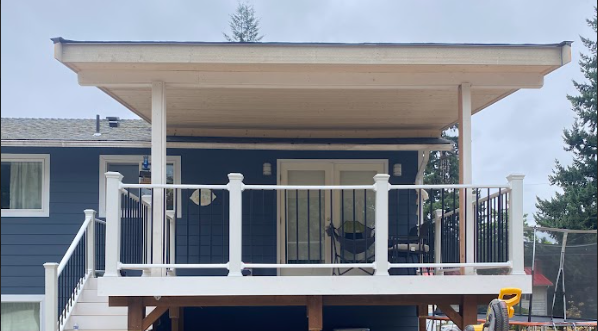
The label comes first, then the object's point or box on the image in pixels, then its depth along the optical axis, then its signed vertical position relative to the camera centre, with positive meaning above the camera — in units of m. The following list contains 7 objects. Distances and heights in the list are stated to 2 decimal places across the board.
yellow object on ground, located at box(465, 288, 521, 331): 5.07 -1.10
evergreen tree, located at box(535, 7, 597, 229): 21.31 +0.07
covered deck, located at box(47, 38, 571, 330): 5.83 +0.77
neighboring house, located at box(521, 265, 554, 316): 12.06 -2.34
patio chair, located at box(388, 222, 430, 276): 7.30 -0.81
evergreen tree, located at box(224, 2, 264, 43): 31.30 +6.83
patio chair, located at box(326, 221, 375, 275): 7.00 -0.76
